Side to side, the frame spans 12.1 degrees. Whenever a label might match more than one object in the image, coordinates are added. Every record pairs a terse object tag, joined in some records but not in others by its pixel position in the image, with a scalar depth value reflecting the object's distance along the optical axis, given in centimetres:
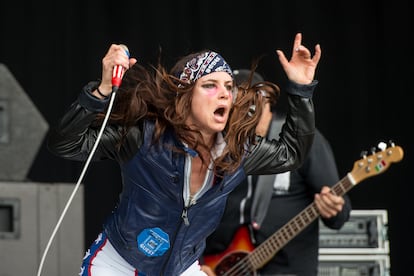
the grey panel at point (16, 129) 1174
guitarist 1124
